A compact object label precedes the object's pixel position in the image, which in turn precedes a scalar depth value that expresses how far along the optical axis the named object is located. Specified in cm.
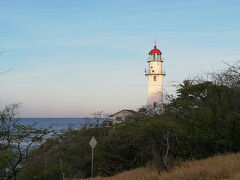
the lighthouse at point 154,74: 4838
